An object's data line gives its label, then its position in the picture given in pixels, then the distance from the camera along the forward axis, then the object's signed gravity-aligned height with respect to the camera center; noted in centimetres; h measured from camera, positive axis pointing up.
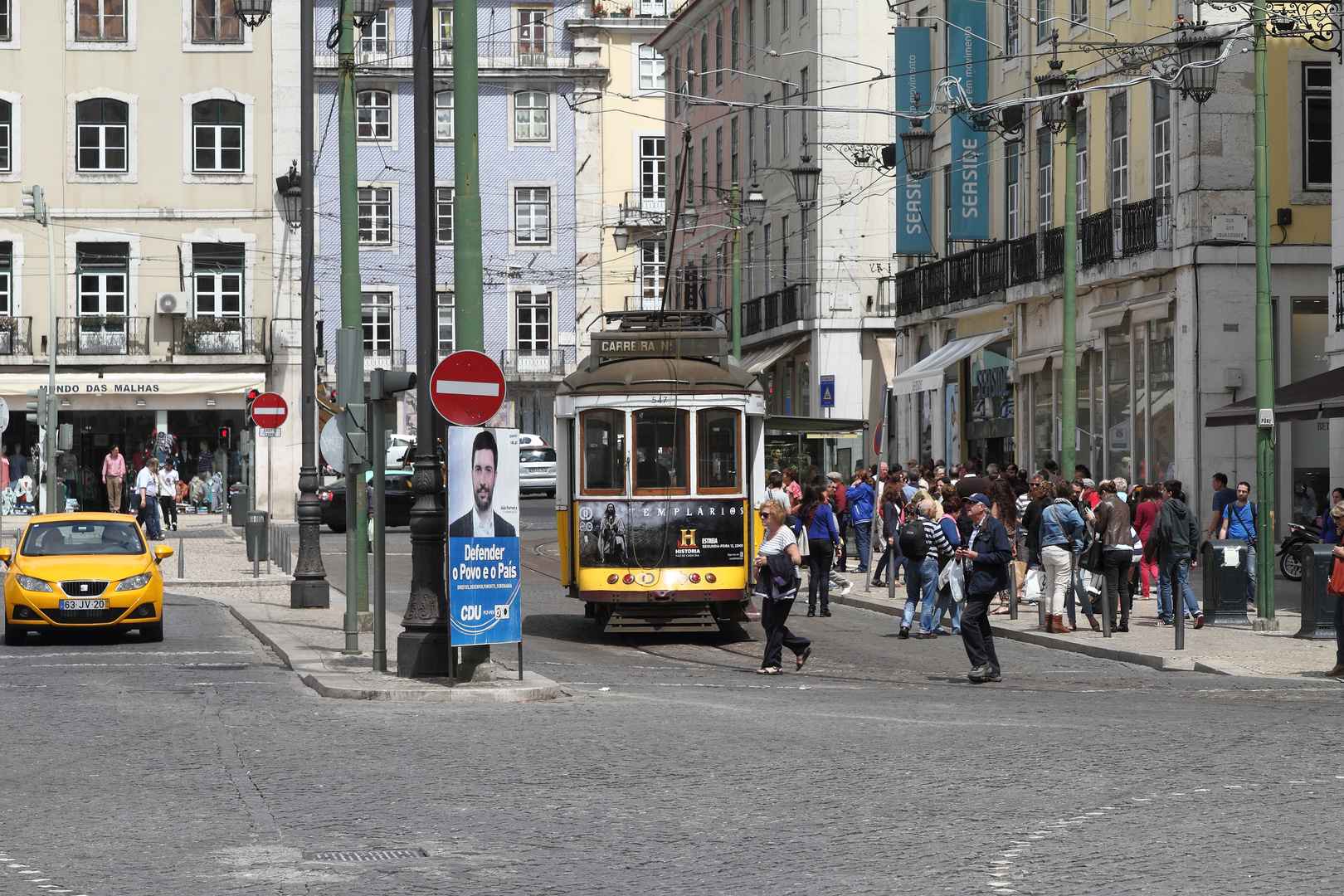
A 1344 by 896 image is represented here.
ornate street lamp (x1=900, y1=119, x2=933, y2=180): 3819 +682
